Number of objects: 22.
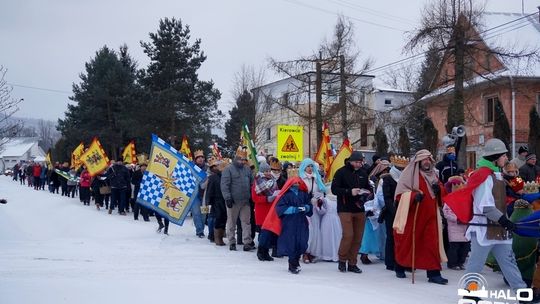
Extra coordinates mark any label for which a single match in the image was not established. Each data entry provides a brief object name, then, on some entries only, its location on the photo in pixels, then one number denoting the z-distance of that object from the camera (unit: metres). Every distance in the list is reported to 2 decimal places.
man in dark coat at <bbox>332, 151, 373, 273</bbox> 9.76
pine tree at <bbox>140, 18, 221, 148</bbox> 36.59
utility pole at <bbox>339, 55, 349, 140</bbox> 28.98
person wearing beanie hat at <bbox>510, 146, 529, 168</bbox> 13.27
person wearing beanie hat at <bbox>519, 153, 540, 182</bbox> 12.30
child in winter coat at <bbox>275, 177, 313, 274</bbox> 9.69
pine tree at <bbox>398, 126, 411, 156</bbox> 36.12
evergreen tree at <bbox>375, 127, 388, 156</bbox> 35.91
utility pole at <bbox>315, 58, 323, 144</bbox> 28.26
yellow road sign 15.28
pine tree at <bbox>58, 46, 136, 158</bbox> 42.50
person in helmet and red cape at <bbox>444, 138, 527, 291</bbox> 7.26
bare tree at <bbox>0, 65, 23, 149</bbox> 17.45
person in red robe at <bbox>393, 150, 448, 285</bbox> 8.87
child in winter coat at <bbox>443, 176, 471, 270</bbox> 10.10
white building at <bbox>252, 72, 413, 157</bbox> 29.56
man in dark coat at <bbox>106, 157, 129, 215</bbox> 20.44
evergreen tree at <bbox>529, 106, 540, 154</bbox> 28.09
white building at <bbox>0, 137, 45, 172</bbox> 126.44
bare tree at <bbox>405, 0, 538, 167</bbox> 22.38
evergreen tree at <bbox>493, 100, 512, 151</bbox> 29.22
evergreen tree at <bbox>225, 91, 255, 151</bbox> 41.94
